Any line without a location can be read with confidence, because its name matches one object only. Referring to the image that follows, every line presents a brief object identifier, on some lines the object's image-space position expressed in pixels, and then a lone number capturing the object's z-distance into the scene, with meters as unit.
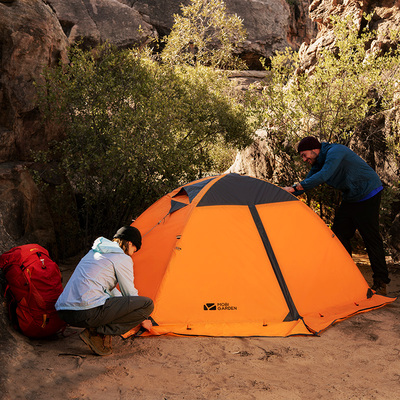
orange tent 4.89
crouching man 3.98
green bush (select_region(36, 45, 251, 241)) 7.38
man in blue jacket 5.87
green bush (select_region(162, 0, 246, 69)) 15.18
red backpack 4.23
